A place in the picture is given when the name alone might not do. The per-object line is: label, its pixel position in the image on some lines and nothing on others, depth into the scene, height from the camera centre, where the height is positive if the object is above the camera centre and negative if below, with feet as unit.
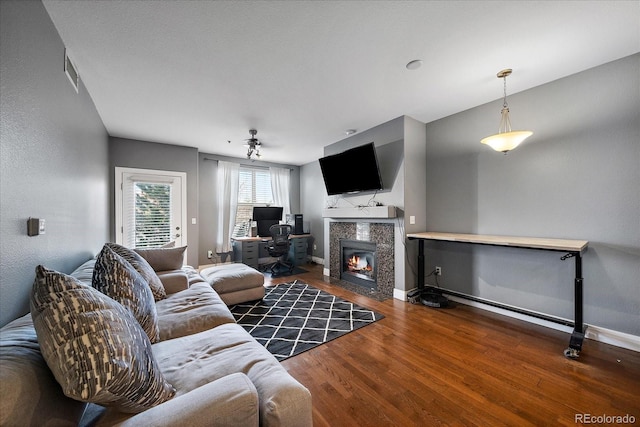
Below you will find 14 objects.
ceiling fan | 12.57 +3.93
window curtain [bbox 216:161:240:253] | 17.26 +0.73
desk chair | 15.61 -1.80
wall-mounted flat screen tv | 11.62 +2.29
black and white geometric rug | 7.57 -3.99
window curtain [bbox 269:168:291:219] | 19.86 +2.22
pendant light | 7.57 +2.44
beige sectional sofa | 2.31 -2.16
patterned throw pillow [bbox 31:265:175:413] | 2.34 -1.37
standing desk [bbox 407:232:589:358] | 6.68 -0.98
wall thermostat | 4.49 -0.23
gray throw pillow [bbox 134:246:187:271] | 8.89 -1.65
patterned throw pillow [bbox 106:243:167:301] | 6.39 -1.56
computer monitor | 18.06 -0.31
